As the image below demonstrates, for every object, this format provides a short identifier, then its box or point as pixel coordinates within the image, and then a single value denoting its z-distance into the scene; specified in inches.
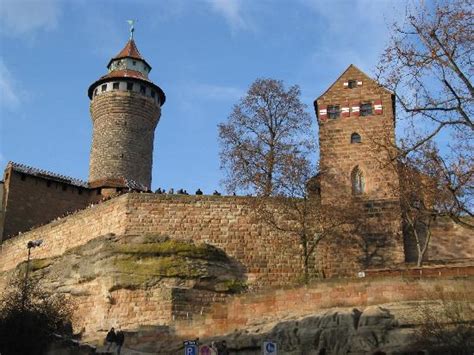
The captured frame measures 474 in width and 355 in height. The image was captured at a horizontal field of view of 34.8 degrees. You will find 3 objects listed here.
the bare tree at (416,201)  842.2
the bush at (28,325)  929.5
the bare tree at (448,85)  726.5
